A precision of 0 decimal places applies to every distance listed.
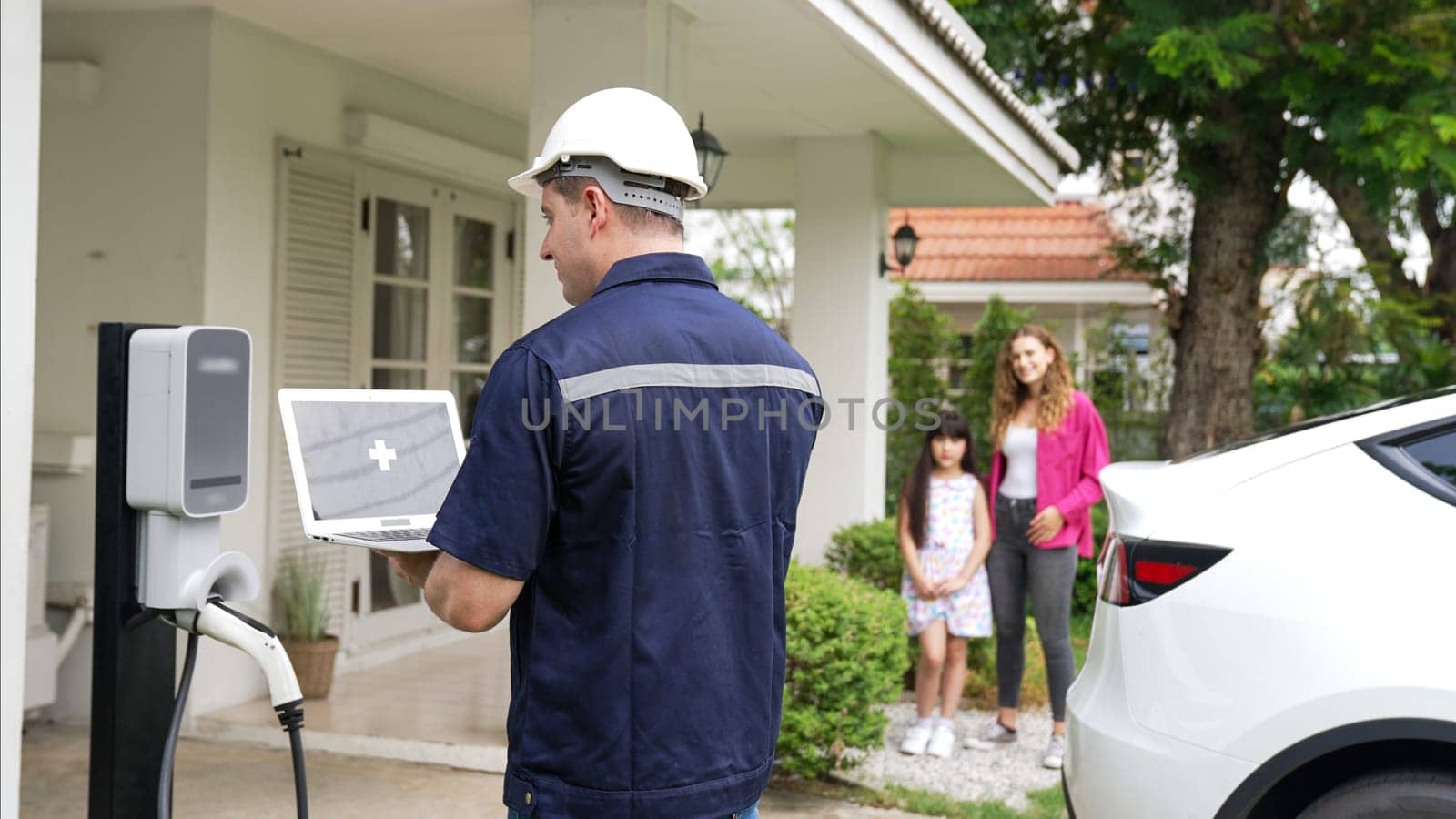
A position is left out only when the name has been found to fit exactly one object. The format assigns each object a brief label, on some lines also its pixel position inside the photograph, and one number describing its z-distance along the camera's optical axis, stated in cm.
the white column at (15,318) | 293
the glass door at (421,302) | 706
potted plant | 621
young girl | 606
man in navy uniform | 203
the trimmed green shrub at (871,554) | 739
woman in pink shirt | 582
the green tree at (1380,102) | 812
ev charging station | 273
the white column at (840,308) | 805
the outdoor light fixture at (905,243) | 895
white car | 295
